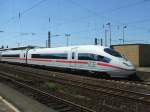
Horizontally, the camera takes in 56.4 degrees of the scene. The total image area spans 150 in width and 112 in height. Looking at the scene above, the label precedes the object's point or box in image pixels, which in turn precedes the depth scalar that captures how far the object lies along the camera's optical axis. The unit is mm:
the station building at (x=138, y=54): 17820
